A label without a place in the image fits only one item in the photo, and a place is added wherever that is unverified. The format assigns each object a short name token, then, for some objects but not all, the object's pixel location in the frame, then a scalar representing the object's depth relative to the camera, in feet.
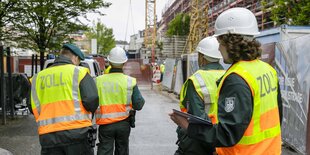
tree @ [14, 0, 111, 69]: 37.55
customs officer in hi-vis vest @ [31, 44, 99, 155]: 11.93
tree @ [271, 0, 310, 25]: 49.42
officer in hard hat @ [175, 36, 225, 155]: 10.62
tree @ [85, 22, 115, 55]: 233.55
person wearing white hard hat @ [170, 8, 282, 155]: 6.91
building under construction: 121.29
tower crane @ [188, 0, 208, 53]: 118.32
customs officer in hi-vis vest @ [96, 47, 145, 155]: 15.79
